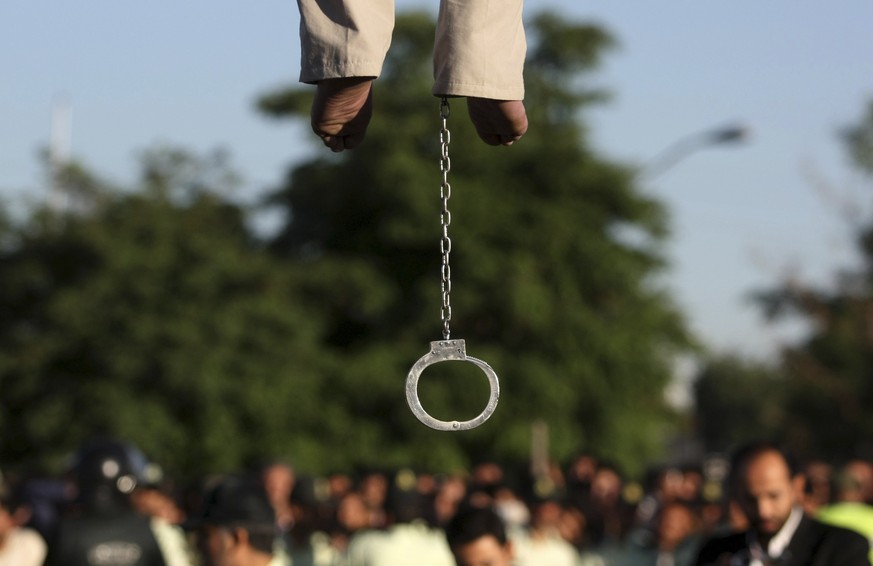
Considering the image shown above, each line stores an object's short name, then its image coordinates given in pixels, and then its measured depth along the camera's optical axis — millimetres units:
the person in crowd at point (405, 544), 18626
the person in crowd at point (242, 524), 12203
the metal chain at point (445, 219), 7823
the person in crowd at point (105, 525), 15592
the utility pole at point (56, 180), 55016
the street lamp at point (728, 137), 47992
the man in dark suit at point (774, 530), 11561
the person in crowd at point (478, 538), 12852
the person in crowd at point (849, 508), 15250
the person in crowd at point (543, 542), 21154
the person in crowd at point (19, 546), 15647
